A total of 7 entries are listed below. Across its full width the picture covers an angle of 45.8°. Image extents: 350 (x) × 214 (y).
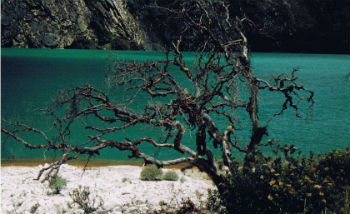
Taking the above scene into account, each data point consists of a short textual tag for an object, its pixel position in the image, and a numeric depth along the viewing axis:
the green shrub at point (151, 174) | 14.02
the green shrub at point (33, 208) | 10.45
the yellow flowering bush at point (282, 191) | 7.62
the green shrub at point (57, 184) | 12.12
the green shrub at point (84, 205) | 9.90
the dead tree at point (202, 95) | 8.74
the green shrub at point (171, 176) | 13.99
